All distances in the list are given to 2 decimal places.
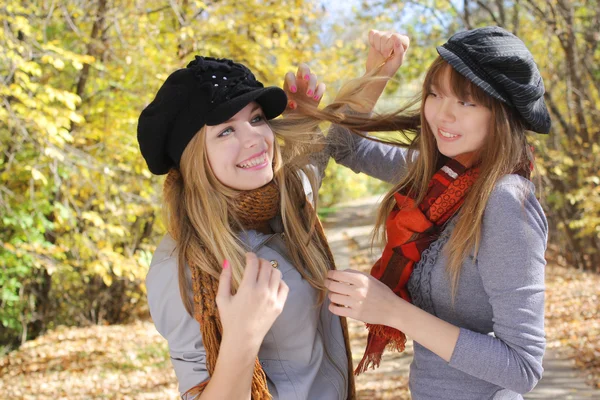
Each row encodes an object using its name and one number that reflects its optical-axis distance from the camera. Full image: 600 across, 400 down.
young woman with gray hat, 1.57
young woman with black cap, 1.75
